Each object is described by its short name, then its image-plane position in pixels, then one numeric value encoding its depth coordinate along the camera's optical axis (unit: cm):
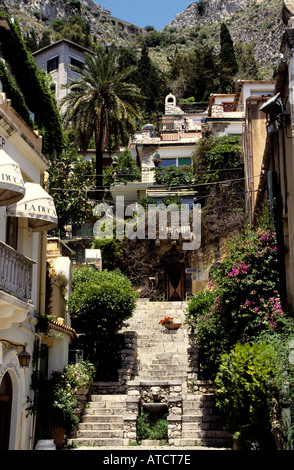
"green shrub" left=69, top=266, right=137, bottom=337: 2370
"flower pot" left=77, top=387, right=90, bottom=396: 2042
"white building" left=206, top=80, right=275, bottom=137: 3947
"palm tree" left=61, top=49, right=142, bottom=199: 3762
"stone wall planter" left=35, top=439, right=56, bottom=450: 1580
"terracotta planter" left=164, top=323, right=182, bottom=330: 2644
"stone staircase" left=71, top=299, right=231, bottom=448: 1858
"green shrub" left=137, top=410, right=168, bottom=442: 1889
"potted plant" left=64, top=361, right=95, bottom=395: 2003
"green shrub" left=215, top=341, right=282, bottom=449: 1384
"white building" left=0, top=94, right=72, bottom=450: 1357
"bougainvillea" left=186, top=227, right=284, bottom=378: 1667
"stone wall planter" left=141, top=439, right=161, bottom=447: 1852
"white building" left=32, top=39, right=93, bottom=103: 7175
